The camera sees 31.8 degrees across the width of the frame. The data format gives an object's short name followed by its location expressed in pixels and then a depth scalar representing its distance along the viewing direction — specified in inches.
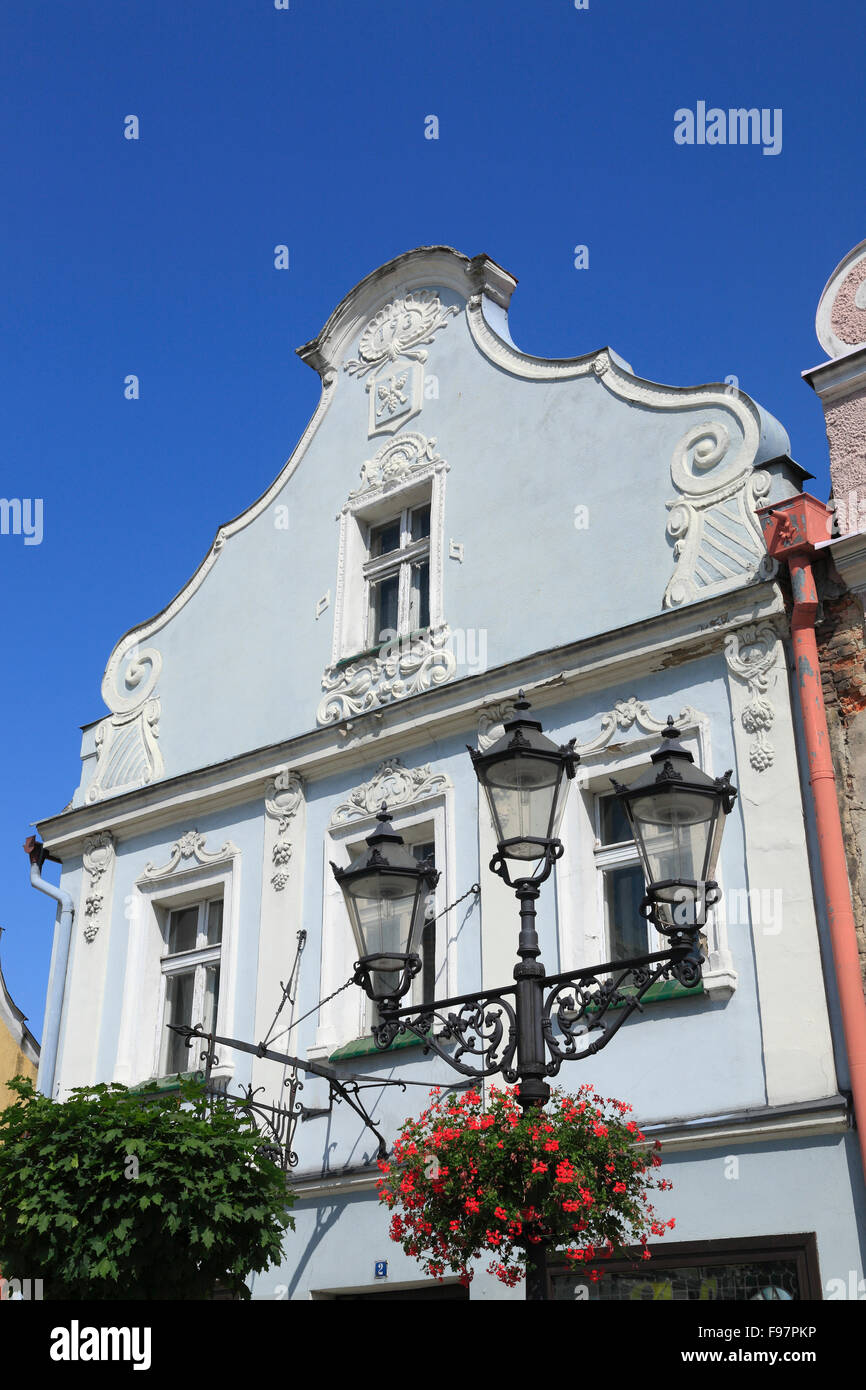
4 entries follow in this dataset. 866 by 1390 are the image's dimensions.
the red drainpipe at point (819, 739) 349.7
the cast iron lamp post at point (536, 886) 262.5
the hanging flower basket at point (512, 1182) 261.3
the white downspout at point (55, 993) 548.4
